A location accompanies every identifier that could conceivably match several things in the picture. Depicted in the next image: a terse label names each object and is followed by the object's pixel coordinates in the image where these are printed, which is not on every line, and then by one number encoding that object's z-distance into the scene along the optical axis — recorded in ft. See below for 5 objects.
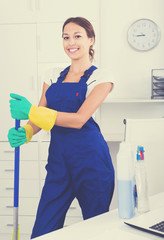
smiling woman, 5.02
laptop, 2.97
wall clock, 10.75
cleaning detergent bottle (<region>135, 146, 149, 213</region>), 3.57
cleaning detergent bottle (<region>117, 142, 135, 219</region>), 3.39
